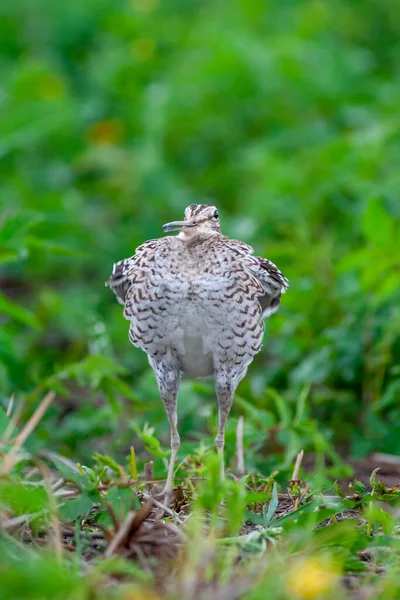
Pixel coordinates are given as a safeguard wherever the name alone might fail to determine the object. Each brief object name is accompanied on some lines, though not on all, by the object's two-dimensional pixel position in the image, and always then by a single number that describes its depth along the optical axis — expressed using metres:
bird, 10.65
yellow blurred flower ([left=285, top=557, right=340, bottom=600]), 7.54
